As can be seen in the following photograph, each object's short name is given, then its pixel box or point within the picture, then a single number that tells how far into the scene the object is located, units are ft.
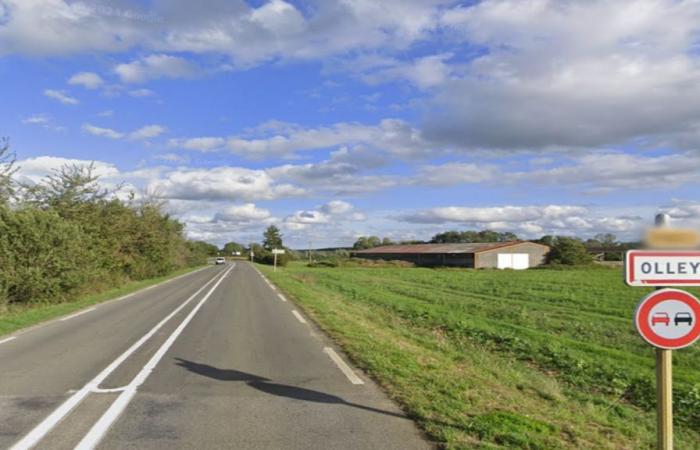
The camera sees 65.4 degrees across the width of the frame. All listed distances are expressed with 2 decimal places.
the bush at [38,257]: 60.54
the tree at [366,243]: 547.90
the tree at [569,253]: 249.55
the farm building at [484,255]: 260.01
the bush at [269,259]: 315.78
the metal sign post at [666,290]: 13.41
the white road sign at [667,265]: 13.41
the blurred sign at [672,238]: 13.29
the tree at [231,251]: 652.07
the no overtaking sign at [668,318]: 13.44
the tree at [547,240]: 293.88
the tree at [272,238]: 506.68
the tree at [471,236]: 512.43
